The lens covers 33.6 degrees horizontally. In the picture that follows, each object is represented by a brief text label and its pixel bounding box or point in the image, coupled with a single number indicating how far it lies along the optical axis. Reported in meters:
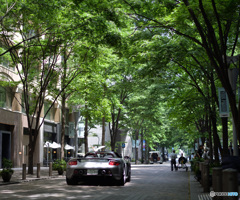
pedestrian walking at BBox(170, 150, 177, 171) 33.36
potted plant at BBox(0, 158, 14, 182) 16.88
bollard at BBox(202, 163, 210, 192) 12.08
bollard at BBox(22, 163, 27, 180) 18.73
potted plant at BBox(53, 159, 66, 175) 24.18
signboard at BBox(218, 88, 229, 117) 14.31
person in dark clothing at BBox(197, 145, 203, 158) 30.60
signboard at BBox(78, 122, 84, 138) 50.82
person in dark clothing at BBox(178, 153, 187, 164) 35.47
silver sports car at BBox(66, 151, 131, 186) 14.54
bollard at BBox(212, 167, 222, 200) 7.53
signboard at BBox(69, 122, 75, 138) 35.31
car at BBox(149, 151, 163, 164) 67.69
